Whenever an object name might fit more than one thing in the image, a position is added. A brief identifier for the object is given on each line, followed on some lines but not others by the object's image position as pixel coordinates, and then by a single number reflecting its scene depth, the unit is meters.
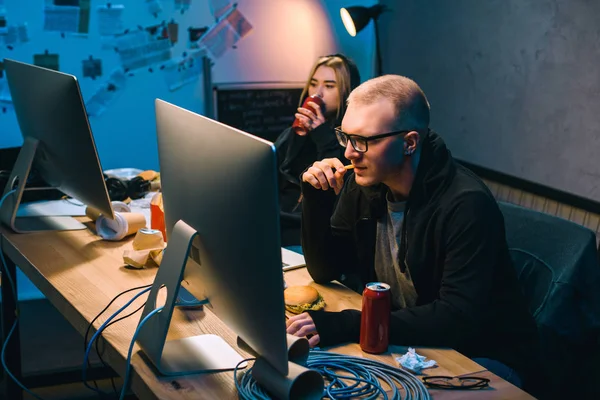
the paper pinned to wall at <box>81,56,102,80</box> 3.60
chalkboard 3.96
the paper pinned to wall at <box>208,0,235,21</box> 3.83
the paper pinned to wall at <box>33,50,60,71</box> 3.48
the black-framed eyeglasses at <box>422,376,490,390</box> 1.37
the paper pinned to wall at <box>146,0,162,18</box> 3.68
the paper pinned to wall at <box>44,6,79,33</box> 3.46
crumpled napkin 1.43
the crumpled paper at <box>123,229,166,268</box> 1.96
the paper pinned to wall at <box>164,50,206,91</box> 3.81
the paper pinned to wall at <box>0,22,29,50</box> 3.40
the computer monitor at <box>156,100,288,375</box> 1.14
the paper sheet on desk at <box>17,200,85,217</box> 2.46
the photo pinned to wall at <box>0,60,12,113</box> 3.43
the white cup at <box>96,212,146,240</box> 2.20
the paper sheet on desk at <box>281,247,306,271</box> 2.06
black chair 1.84
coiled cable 1.31
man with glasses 1.58
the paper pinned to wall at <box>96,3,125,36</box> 3.58
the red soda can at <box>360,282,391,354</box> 1.47
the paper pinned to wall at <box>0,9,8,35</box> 3.37
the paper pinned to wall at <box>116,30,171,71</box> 3.67
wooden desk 1.36
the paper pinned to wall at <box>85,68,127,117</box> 3.65
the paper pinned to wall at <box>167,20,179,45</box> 3.76
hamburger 1.71
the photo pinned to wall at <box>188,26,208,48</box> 3.82
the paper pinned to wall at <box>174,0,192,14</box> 3.75
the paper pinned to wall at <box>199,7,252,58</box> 3.87
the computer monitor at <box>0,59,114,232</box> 1.96
